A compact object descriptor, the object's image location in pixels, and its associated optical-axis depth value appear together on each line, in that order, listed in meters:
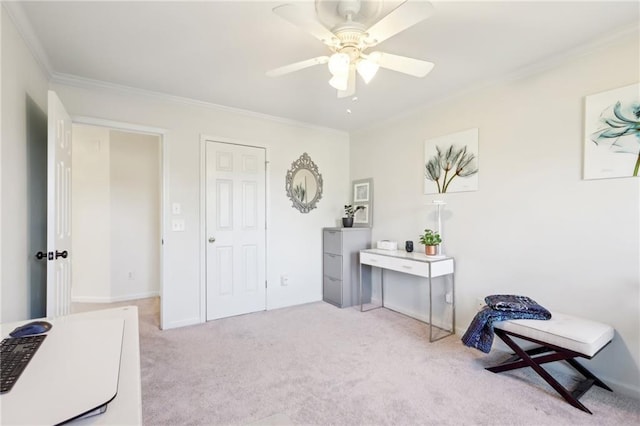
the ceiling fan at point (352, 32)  1.45
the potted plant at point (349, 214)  4.00
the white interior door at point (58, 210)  1.96
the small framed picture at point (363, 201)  4.00
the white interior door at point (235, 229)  3.37
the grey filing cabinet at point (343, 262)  3.79
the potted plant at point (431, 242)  3.00
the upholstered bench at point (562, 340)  1.81
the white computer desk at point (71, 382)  0.68
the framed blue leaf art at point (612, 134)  1.96
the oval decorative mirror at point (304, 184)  3.90
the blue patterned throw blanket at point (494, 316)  2.12
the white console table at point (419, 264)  2.83
